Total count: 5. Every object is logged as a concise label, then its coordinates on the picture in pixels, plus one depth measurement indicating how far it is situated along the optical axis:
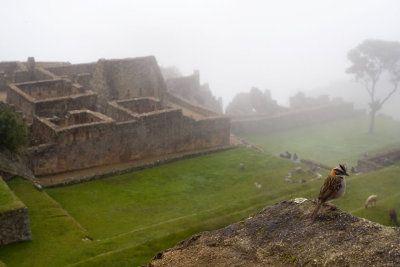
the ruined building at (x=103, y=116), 27.94
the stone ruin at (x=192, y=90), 52.47
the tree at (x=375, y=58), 56.44
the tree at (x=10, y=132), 24.73
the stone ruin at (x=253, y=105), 54.50
